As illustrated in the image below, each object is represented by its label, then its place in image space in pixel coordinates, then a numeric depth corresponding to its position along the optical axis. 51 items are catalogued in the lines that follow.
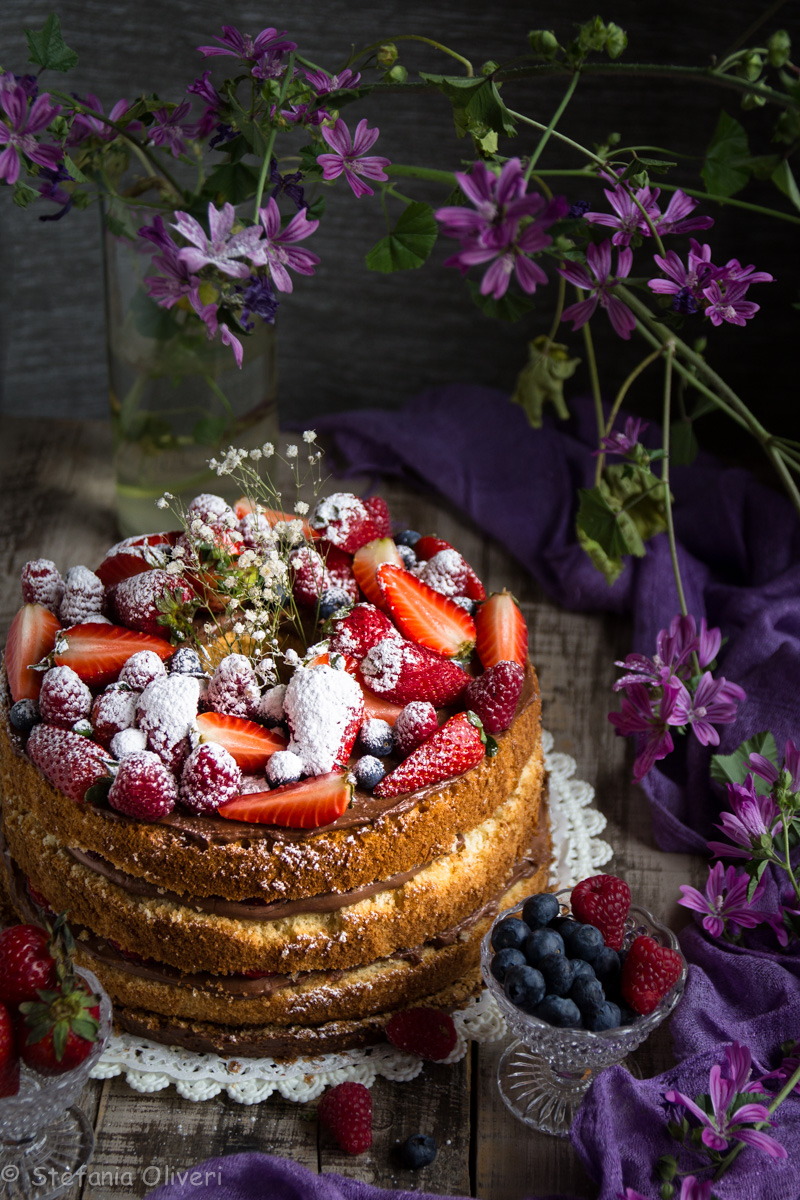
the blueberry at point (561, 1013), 0.97
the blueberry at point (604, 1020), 0.97
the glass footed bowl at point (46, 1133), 0.95
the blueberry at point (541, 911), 1.00
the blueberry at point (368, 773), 1.00
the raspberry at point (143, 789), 0.97
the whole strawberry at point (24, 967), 0.94
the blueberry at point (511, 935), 0.99
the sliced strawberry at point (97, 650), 1.04
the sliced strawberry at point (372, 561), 1.08
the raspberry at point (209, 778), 0.98
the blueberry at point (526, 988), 0.97
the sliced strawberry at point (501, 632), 1.07
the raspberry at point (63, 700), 1.01
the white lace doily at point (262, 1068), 1.01
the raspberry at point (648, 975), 0.98
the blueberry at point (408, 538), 1.13
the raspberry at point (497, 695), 1.03
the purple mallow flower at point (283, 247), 0.98
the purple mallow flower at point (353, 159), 0.99
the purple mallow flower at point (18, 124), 1.01
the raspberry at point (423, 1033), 1.02
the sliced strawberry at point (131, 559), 1.08
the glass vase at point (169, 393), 1.19
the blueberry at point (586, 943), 0.99
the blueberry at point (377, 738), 1.01
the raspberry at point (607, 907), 1.01
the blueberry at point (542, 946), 0.98
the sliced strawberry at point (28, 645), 1.04
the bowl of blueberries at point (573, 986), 0.97
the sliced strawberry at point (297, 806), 0.98
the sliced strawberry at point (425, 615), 1.06
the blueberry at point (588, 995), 0.97
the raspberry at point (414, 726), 1.01
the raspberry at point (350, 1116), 0.99
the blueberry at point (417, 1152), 0.98
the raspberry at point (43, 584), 1.08
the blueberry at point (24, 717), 1.02
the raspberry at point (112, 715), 1.01
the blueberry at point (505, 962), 0.98
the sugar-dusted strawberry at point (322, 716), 0.99
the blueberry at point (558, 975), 0.97
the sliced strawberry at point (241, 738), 0.99
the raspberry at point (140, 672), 1.02
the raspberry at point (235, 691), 1.01
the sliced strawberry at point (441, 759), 1.00
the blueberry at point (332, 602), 1.07
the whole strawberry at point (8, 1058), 0.93
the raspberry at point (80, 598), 1.06
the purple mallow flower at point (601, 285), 0.97
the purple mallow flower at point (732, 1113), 0.94
